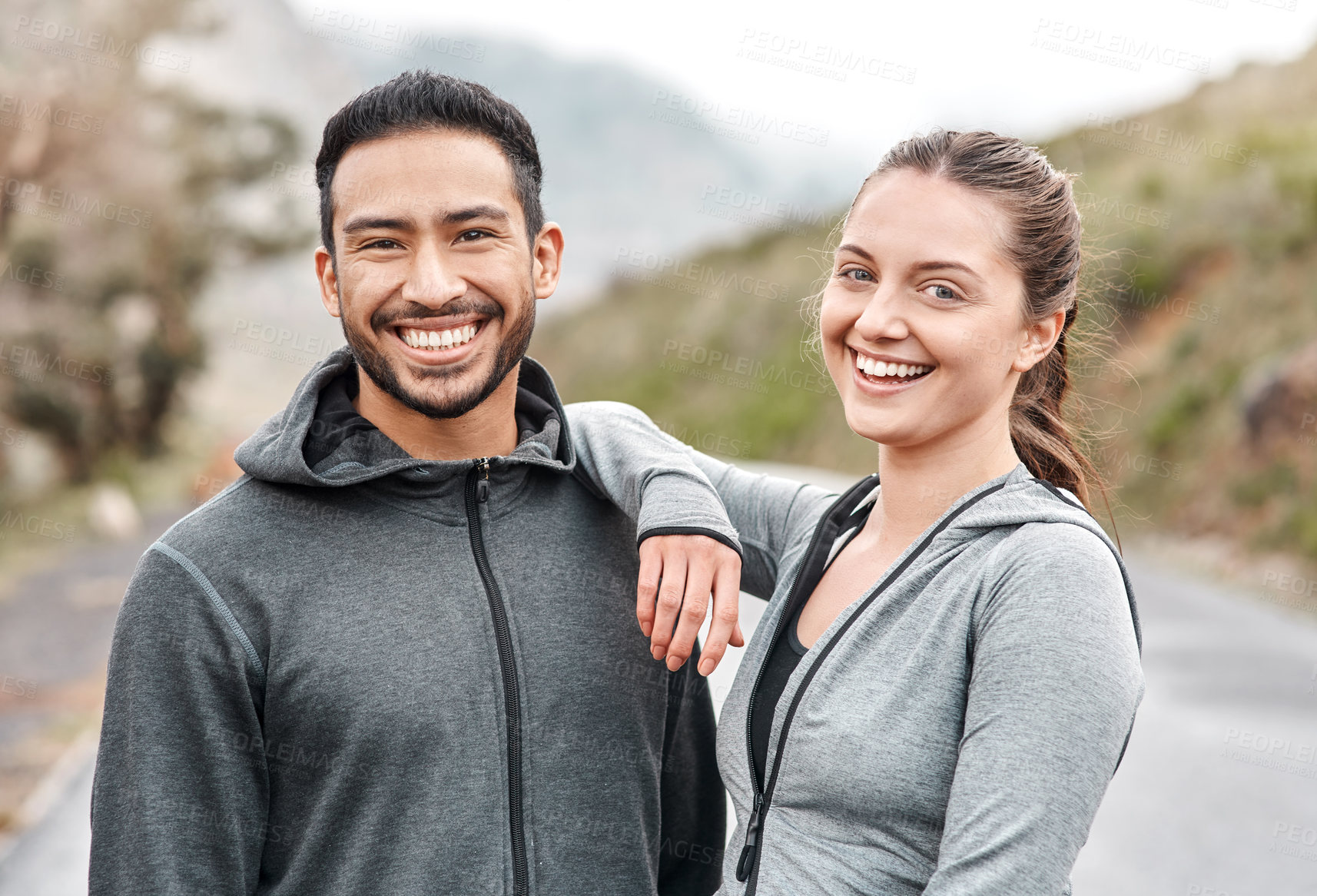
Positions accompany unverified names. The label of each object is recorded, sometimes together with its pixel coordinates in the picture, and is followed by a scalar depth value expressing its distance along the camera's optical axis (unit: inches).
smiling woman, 56.7
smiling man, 70.9
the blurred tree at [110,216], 640.4
